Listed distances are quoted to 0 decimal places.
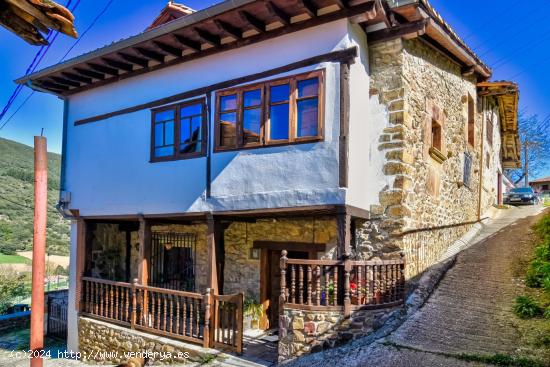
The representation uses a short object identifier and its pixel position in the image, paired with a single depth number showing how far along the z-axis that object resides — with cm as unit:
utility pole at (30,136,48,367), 325
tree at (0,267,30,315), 1925
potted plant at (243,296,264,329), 870
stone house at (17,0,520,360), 653
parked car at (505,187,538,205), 1897
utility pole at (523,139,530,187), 3333
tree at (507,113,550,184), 3372
